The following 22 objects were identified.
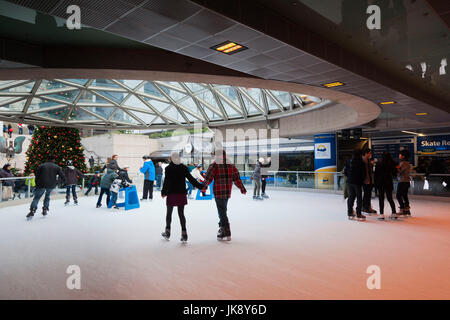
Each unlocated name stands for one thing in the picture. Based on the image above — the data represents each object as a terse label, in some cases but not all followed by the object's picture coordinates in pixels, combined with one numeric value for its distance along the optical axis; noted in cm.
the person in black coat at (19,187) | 1023
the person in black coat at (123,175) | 983
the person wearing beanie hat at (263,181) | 1269
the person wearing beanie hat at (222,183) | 556
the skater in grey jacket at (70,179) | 1059
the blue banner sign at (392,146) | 1992
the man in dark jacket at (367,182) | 785
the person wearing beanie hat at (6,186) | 970
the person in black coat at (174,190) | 545
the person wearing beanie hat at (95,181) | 1384
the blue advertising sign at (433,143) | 1816
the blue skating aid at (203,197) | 1231
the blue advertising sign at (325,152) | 1811
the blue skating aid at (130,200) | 950
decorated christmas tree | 1379
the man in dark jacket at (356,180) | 747
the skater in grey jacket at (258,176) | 1231
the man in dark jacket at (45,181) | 784
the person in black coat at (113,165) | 991
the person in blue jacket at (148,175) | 1170
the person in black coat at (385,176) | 777
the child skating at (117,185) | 964
